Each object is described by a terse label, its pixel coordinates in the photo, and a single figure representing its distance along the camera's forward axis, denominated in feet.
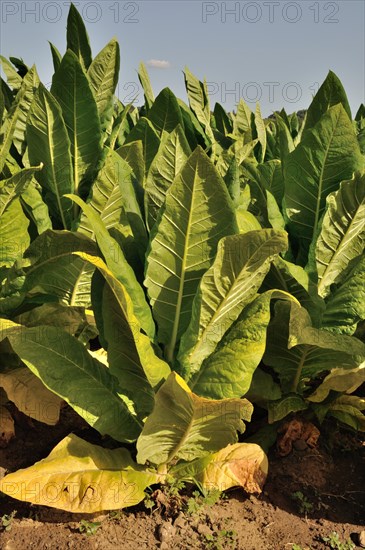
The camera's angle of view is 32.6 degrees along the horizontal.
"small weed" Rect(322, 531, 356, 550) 7.61
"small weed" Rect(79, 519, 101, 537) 7.29
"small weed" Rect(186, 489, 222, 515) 7.67
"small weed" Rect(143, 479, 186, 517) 7.66
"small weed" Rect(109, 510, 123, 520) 7.55
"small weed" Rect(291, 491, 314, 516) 8.19
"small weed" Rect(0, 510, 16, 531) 7.41
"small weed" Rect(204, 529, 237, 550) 7.27
